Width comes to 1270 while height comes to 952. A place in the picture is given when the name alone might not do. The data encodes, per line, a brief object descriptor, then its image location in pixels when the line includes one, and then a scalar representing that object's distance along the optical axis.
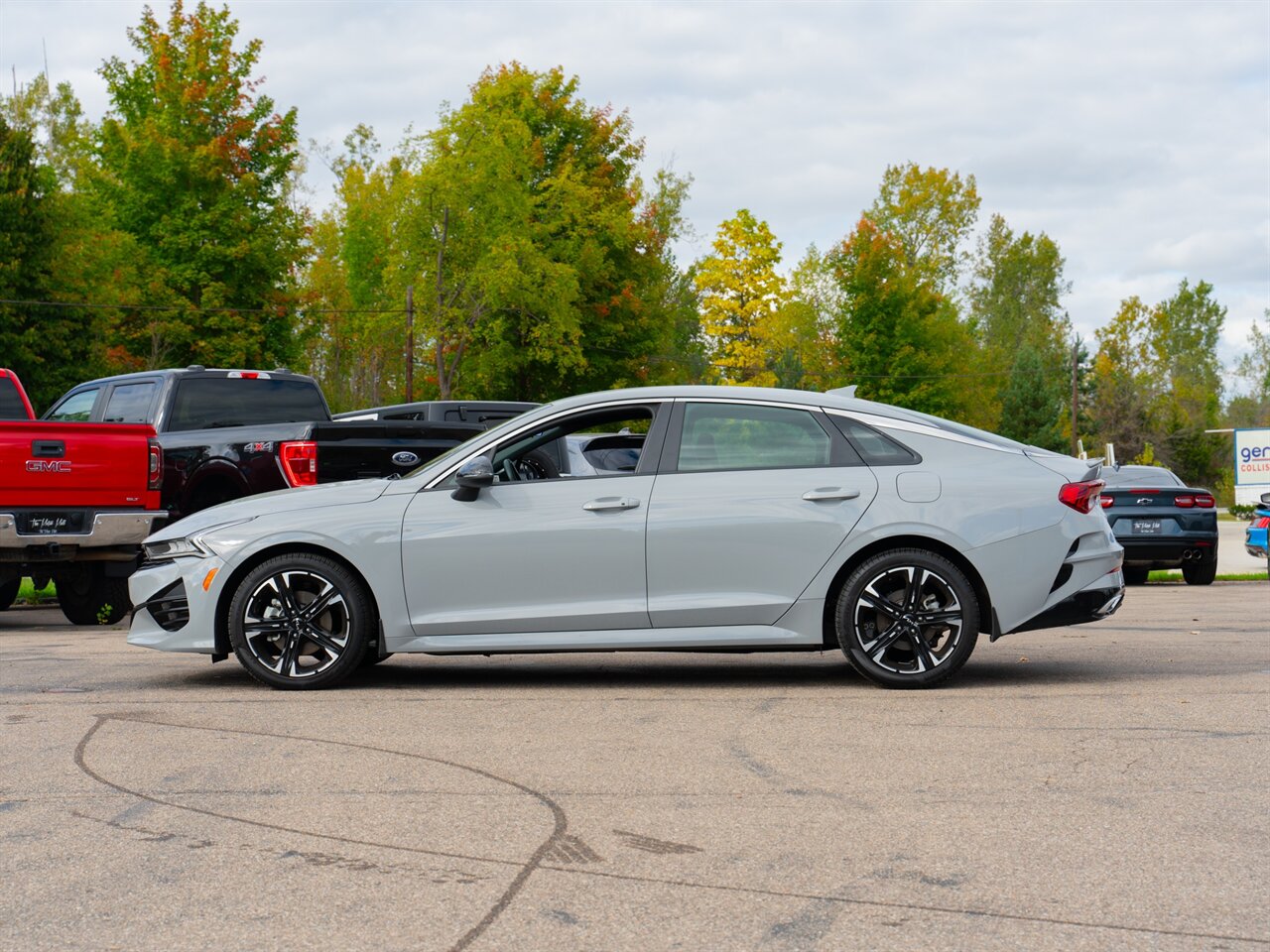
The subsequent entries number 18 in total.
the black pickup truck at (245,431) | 12.20
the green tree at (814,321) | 74.00
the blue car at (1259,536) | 18.81
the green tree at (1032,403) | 81.44
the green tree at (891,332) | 67.69
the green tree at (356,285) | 63.06
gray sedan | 7.92
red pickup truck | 11.40
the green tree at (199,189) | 45.88
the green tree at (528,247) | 47.91
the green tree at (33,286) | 42.38
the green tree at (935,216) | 77.75
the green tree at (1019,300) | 91.12
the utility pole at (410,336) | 44.63
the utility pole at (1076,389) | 69.97
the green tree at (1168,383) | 81.44
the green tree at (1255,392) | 96.00
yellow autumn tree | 68.75
